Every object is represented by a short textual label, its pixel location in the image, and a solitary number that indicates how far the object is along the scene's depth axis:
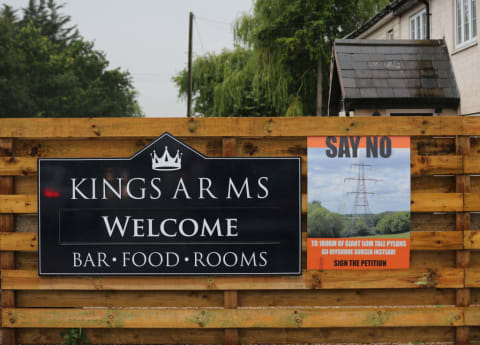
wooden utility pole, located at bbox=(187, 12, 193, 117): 30.00
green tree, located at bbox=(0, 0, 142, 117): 44.38
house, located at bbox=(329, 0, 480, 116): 12.91
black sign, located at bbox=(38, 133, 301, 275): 3.96
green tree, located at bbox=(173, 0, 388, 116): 28.20
